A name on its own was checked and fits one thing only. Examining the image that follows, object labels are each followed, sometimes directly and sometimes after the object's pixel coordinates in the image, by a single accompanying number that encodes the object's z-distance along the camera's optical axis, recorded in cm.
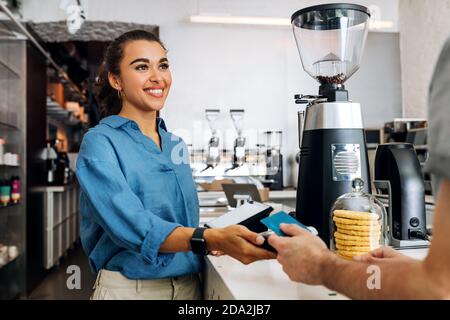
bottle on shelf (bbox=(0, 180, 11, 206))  257
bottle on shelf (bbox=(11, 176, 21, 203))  274
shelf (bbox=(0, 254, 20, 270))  261
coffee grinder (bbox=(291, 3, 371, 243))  91
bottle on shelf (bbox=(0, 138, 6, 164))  252
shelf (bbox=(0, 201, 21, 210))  258
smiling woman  74
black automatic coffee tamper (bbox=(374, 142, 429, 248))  92
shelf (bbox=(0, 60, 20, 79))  262
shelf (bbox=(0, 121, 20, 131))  266
